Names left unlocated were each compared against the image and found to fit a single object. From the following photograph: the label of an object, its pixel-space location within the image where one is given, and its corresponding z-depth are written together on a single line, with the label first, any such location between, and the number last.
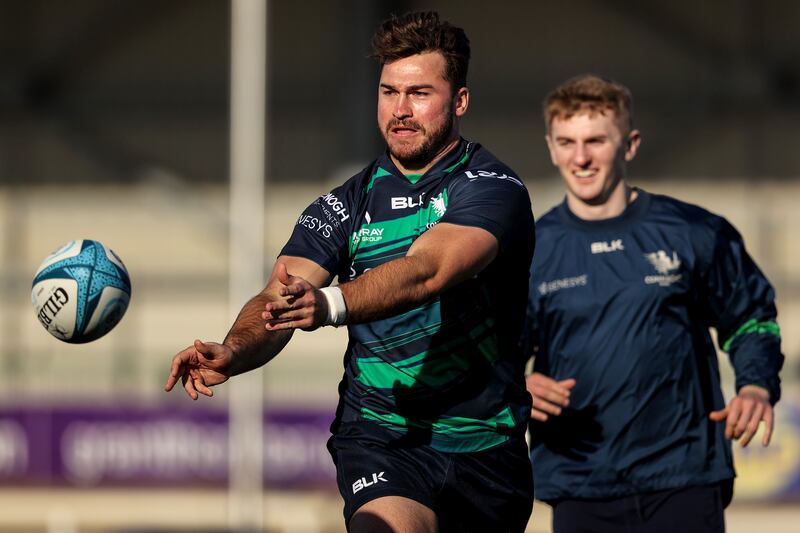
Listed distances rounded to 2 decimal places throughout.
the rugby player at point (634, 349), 11.19
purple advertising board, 29.48
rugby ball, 9.87
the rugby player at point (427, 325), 9.30
